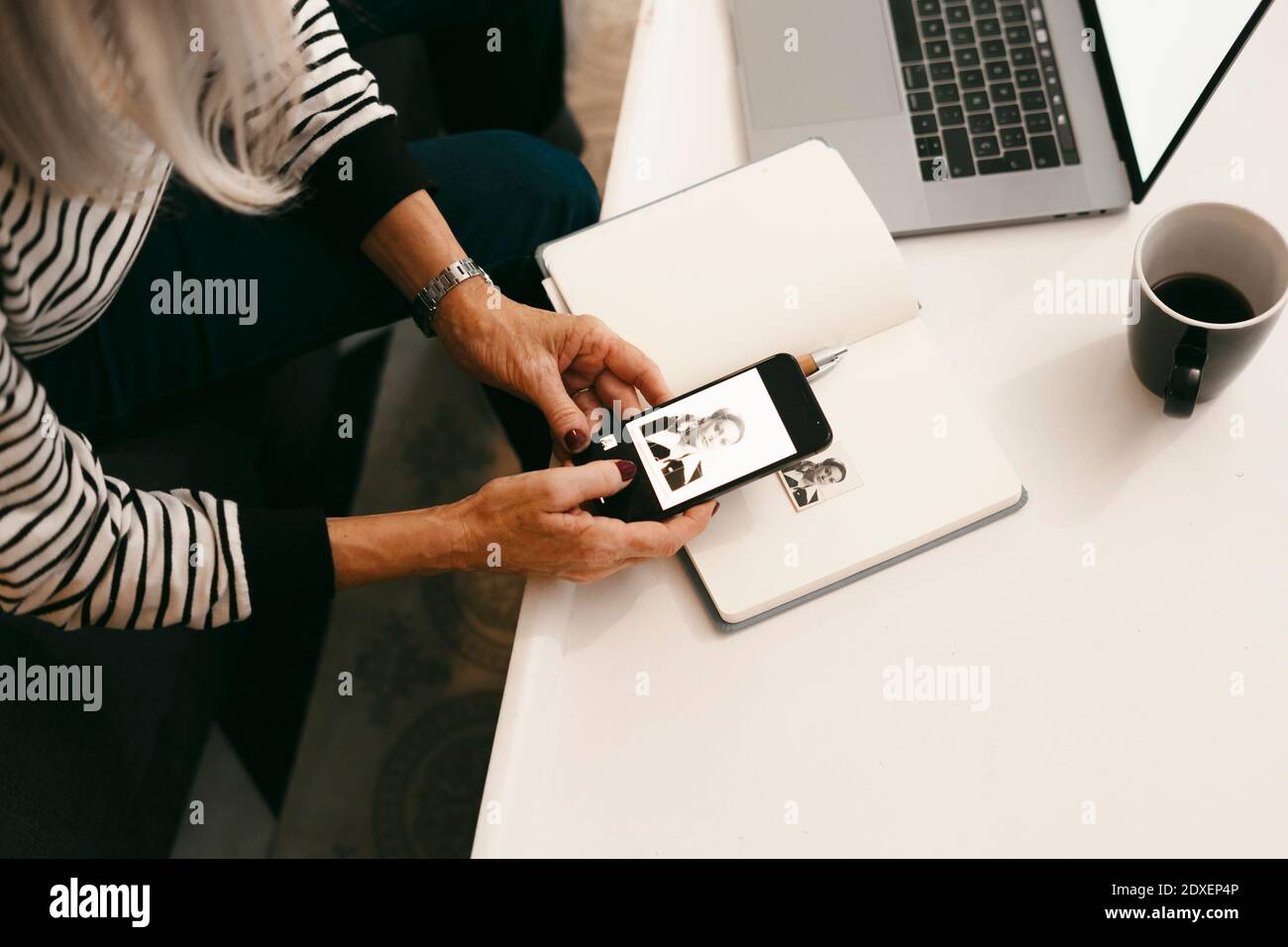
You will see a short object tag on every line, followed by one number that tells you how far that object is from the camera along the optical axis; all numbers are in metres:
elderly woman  0.60
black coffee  0.65
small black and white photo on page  0.66
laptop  0.74
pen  0.68
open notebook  0.65
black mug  0.61
